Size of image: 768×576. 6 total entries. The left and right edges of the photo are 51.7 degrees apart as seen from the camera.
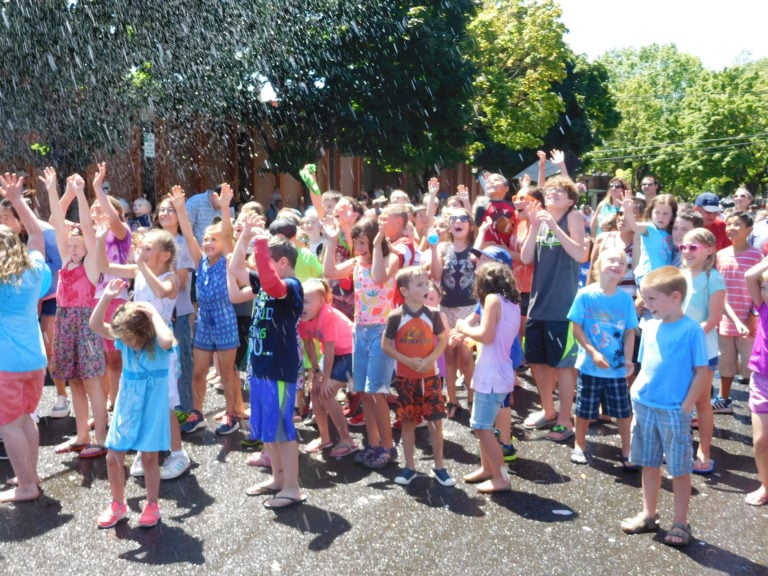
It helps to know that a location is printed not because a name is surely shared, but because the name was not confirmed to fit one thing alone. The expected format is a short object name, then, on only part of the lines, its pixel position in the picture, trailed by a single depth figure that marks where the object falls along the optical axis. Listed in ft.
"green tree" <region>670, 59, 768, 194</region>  190.29
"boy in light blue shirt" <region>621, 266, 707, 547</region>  14.38
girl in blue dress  14.98
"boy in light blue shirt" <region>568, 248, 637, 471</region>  18.12
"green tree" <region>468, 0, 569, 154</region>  107.65
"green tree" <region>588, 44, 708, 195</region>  213.87
